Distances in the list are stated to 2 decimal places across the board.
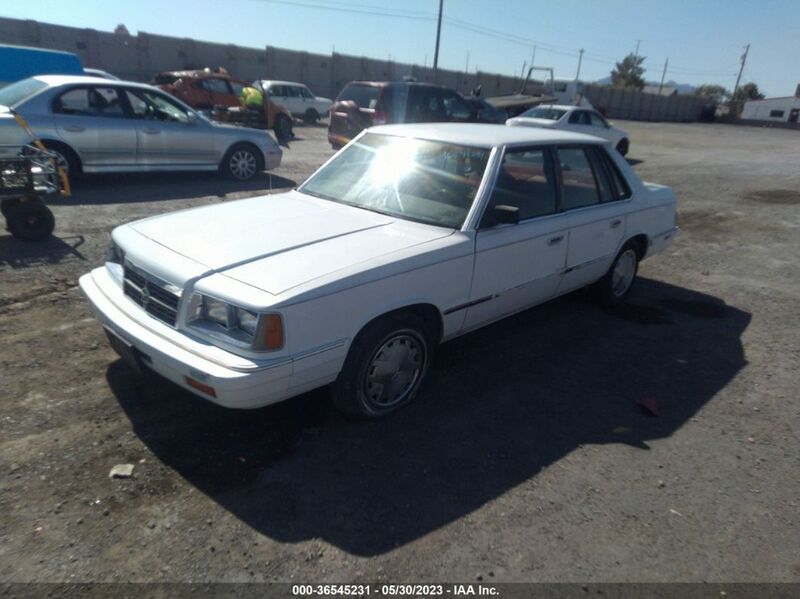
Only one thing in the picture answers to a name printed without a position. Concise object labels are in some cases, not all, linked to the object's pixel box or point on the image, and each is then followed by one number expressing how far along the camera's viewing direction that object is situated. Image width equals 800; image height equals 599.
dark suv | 12.87
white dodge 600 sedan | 2.80
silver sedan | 7.84
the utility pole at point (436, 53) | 31.89
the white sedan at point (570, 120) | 14.92
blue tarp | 12.32
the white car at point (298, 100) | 24.22
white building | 47.50
